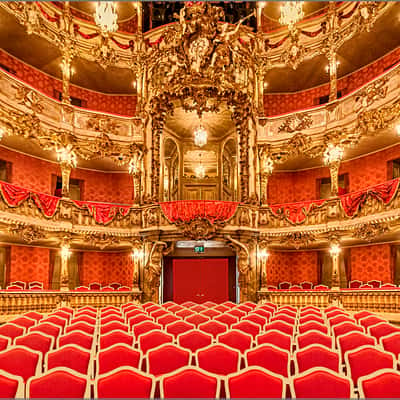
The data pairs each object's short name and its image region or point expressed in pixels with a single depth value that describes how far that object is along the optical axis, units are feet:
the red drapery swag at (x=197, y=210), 51.98
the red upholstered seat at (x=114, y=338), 17.38
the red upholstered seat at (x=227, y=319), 25.43
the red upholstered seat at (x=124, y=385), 10.19
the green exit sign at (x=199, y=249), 55.57
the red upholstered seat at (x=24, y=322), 23.42
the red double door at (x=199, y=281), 59.67
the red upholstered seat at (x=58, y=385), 9.98
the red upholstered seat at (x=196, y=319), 25.07
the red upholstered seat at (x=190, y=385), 10.38
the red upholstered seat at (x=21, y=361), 13.46
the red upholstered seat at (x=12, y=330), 20.44
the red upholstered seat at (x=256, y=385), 10.16
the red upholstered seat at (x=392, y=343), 16.70
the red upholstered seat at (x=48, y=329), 20.16
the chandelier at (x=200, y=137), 50.42
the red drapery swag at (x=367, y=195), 41.47
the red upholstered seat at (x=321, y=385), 10.16
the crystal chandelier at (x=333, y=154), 48.42
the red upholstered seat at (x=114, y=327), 20.38
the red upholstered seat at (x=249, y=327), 21.13
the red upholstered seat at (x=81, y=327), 20.63
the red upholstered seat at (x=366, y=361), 13.50
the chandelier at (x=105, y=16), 38.78
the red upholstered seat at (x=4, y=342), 16.94
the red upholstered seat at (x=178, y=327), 21.04
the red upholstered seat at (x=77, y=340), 17.40
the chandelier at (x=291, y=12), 40.04
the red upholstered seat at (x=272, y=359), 14.25
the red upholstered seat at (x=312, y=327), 20.59
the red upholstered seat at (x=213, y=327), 21.25
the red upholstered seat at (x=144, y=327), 20.66
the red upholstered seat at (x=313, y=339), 17.21
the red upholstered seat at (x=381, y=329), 20.24
